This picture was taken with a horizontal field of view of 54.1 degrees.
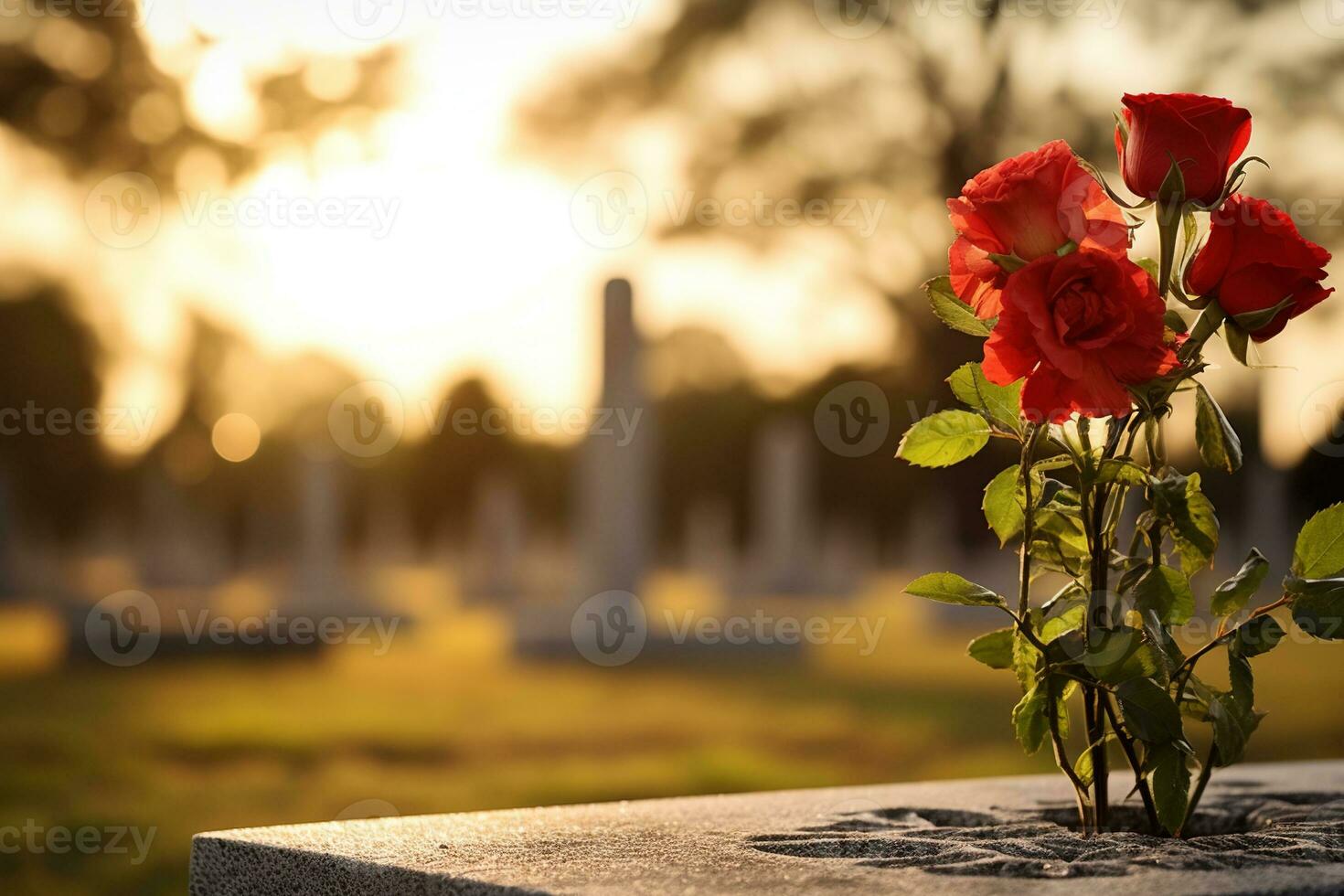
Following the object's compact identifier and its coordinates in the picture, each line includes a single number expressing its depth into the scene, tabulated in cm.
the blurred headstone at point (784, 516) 1295
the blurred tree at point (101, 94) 1245
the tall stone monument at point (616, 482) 956
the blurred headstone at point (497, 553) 1497
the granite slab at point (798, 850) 142
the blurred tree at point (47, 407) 1638
